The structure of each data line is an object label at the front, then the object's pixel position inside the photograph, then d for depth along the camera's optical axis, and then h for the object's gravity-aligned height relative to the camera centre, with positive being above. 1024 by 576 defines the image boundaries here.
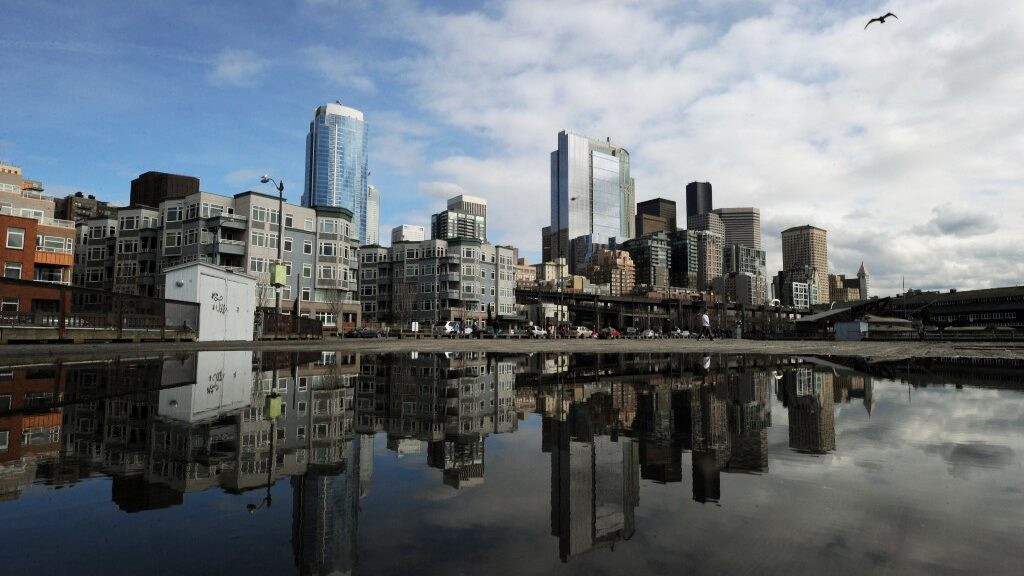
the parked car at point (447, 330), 69.00 -1.02
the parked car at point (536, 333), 75.25 -1.57
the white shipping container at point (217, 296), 32.47 +1.47
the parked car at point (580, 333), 81.88 -1.54
